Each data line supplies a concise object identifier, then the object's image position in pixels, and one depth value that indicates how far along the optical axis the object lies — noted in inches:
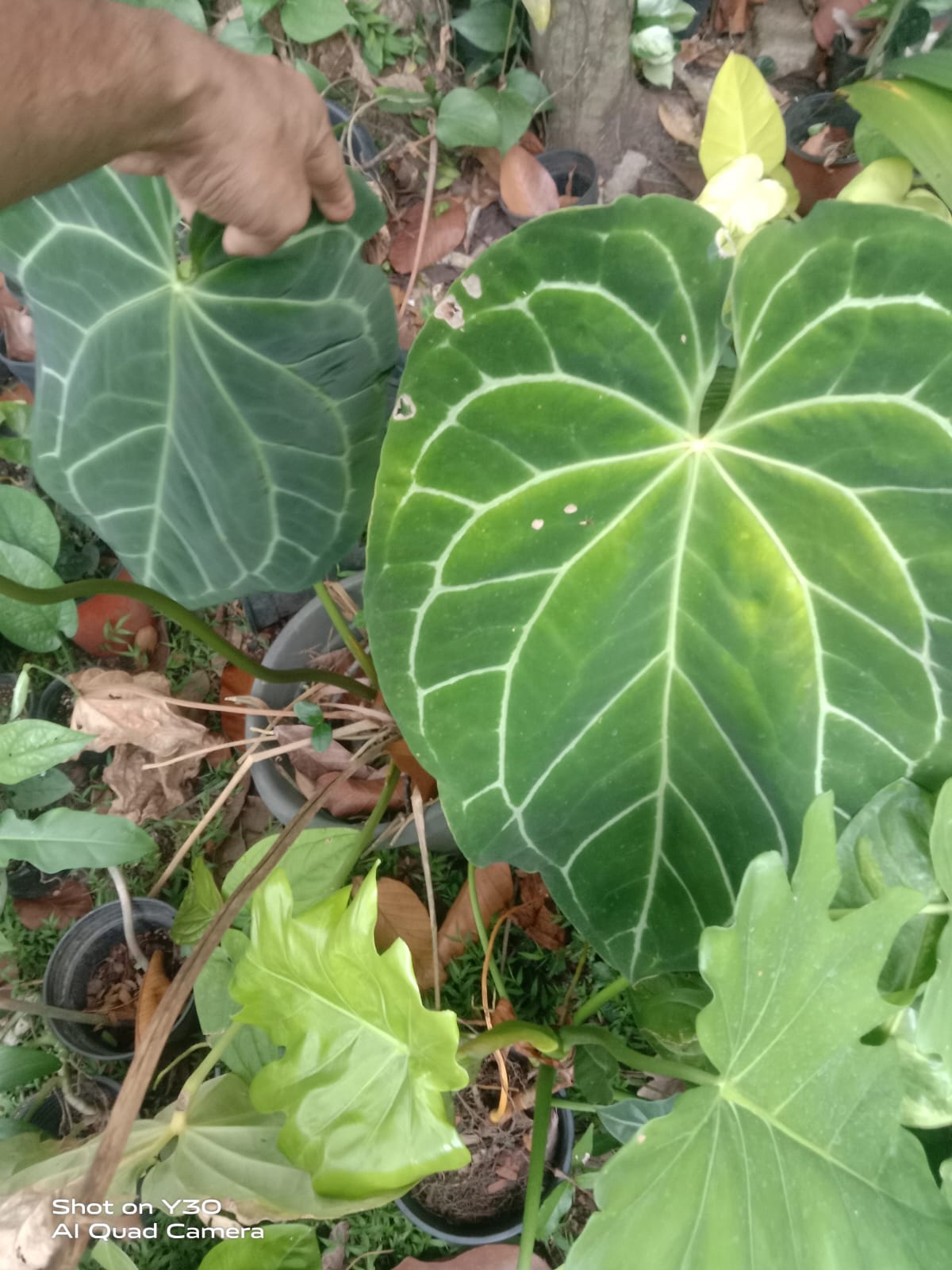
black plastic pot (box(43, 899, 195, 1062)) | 46.4
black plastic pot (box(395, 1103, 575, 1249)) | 38.8
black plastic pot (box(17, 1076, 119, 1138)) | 46.4
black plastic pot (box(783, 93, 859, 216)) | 60.2
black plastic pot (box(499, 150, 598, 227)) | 62.5
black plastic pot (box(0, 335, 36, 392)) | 56.6
